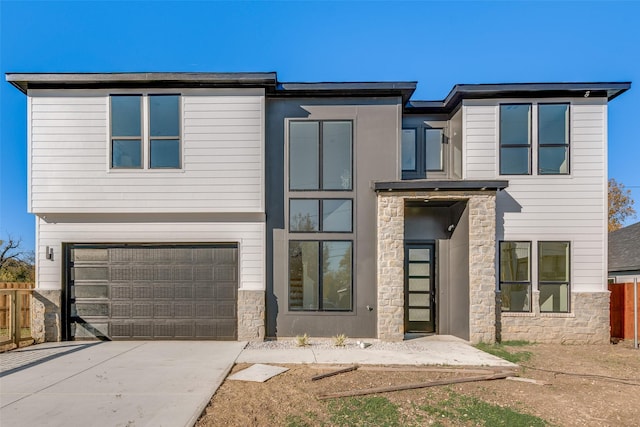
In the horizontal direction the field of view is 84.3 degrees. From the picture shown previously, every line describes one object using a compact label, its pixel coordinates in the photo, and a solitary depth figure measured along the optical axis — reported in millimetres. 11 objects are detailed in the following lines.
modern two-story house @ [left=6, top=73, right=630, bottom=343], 8109
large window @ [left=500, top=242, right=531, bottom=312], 8484
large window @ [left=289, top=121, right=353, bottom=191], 8547
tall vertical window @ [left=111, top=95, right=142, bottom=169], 8172
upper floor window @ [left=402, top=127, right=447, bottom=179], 9461
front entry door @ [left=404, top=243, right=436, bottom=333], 8977
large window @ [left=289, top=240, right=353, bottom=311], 8336
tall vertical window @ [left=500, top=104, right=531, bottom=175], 8656
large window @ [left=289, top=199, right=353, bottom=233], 8469
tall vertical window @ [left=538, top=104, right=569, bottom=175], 8617
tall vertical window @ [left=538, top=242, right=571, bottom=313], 8484
